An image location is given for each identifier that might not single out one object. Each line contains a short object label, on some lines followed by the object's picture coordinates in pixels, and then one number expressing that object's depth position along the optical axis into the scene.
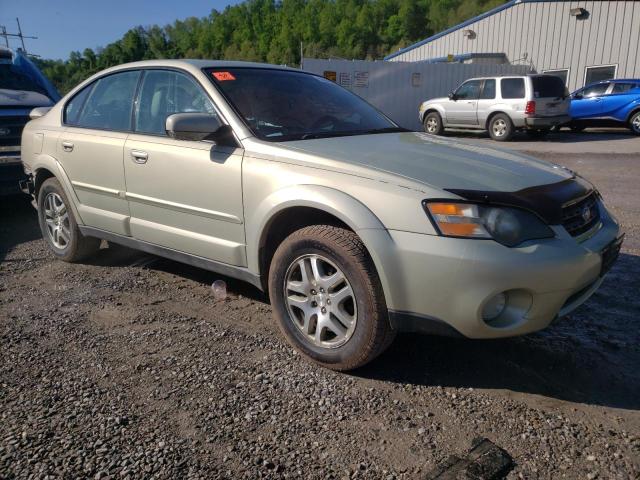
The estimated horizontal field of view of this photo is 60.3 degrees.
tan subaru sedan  2.55
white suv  15.20
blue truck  6.28
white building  20.50
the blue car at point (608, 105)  16.09
